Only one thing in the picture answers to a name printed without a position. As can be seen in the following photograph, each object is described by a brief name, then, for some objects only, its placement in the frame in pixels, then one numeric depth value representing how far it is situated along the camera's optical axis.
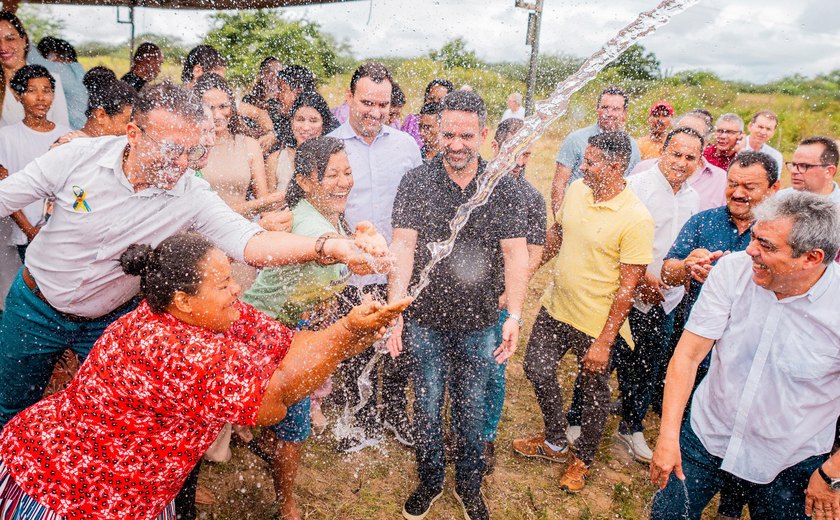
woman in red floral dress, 1.78
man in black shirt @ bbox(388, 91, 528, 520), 2.91
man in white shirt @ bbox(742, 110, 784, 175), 5.11
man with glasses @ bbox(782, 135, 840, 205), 3.55
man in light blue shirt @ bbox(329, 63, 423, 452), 3.82
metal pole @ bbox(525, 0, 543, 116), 4.90
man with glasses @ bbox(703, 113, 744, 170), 4.81
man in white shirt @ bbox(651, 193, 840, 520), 2.08
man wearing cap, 5.30
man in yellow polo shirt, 3.26
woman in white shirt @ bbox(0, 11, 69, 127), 4.30
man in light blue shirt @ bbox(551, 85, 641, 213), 4.84
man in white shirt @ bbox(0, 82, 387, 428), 2.34
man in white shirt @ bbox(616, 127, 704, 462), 3.85
